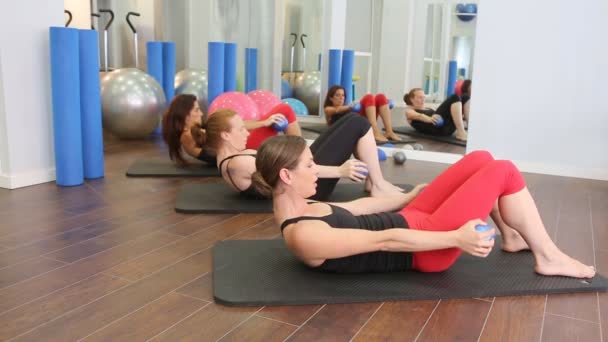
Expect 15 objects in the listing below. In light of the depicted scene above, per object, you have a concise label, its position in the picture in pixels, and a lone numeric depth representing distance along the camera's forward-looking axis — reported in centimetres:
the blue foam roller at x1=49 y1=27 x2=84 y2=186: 380
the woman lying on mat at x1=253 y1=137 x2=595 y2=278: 200
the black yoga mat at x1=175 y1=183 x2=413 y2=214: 332
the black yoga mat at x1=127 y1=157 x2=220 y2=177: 432
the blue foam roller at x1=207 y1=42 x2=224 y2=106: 589
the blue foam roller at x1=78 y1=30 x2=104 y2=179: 401
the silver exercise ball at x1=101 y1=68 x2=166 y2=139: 563
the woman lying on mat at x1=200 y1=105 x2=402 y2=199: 326
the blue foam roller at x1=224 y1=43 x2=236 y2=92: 602
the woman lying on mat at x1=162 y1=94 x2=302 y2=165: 409
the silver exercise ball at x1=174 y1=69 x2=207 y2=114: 662
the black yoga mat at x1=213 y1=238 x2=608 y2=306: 209
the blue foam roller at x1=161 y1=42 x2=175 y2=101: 654
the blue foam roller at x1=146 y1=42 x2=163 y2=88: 639
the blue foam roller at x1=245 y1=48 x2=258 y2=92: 682
